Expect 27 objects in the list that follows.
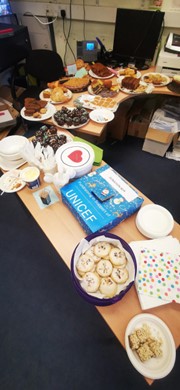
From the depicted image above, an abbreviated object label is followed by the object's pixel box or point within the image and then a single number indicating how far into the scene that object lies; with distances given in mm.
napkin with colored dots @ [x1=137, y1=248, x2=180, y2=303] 736
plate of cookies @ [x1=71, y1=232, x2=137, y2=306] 692
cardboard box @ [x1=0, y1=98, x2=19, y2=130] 2064
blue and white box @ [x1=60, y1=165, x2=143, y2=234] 858
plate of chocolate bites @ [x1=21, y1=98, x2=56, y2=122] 1451
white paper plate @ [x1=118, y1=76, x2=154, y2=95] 1690
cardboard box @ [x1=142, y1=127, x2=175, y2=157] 2027
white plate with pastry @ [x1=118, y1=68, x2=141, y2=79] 1864
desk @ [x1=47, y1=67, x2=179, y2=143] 1384
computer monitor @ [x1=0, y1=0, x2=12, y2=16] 2231
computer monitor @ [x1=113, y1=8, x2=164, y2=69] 1819
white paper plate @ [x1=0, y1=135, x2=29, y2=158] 1135
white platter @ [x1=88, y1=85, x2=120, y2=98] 1650
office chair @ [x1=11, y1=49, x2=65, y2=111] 2170
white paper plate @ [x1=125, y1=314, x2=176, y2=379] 596
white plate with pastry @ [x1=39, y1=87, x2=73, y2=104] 1568
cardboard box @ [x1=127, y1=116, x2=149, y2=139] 2334
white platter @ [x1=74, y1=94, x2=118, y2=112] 1517
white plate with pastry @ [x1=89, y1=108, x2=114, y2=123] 1422
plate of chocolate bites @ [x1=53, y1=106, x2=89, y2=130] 1363
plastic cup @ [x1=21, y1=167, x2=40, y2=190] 1021
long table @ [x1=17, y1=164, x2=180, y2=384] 697
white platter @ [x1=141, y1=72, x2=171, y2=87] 1817
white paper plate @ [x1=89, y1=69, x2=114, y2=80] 1866
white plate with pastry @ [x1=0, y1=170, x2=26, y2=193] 1059
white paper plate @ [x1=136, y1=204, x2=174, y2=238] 891
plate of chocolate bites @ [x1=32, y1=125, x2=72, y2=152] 1169
